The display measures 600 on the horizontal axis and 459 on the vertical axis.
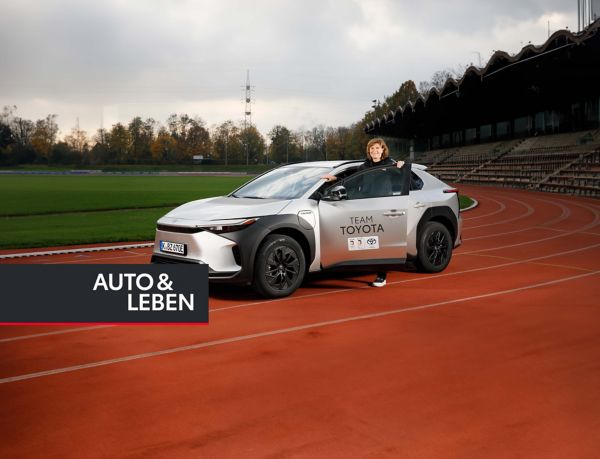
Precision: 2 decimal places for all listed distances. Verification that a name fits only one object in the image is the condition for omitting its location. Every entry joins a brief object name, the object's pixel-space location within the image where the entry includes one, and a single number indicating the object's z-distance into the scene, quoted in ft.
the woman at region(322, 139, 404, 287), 29.91
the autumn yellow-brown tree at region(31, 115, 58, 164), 470.80
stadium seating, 109.91
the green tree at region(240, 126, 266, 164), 491.31
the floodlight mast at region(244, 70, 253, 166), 476.13
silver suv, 25.59
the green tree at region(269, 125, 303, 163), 501.97
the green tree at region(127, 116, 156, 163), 485.15
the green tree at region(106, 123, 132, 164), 479.82
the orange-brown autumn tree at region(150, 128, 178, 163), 485.15
